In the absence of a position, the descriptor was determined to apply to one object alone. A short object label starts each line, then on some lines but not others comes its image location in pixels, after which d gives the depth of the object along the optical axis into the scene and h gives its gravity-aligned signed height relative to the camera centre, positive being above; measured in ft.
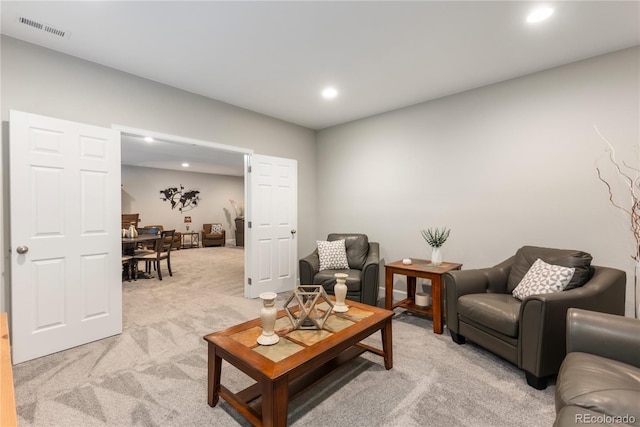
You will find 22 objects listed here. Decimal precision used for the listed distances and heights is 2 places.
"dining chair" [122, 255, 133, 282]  15.76 -2.77
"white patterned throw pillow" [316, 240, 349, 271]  12.50 -1.75
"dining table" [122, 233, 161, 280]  16.29 -1.91
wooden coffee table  4.68 -2.47
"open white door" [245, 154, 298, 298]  13.43 -0.42
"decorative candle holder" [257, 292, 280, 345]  5.52 -1.98
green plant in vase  10.73 -0.92
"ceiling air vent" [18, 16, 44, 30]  7.10 +4.79
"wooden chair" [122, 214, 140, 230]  26.73 -0.32
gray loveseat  3.60 -2.35
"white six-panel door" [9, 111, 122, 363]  7.66 -0.50
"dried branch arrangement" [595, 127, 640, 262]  8.08 +0.62
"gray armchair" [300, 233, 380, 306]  11.06 -2.28
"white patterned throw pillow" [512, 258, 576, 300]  7.40 -1.73
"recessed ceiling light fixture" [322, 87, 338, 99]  11.12 +4.78
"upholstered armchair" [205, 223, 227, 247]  32.45 -2.11
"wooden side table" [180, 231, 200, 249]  31.63 -2.68
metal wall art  31.42 +2.04
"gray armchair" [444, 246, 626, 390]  6.42 -2.34
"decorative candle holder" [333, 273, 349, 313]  7.34 -1.96
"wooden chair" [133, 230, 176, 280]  16.53 -2.24
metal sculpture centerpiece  6.15 -2.15
